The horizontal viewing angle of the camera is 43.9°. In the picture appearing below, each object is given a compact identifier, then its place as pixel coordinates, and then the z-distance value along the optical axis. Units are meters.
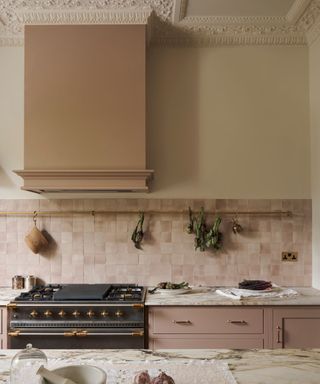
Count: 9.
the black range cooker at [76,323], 2.47
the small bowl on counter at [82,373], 1.07
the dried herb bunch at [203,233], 3.01
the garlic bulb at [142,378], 1.10
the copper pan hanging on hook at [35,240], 2.98
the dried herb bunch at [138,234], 3.03
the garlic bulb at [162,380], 1.09
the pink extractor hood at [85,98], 2.81
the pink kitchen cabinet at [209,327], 2.54
